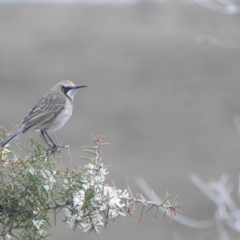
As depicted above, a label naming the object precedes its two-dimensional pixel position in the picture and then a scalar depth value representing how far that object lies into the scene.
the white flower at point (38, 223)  7.79
